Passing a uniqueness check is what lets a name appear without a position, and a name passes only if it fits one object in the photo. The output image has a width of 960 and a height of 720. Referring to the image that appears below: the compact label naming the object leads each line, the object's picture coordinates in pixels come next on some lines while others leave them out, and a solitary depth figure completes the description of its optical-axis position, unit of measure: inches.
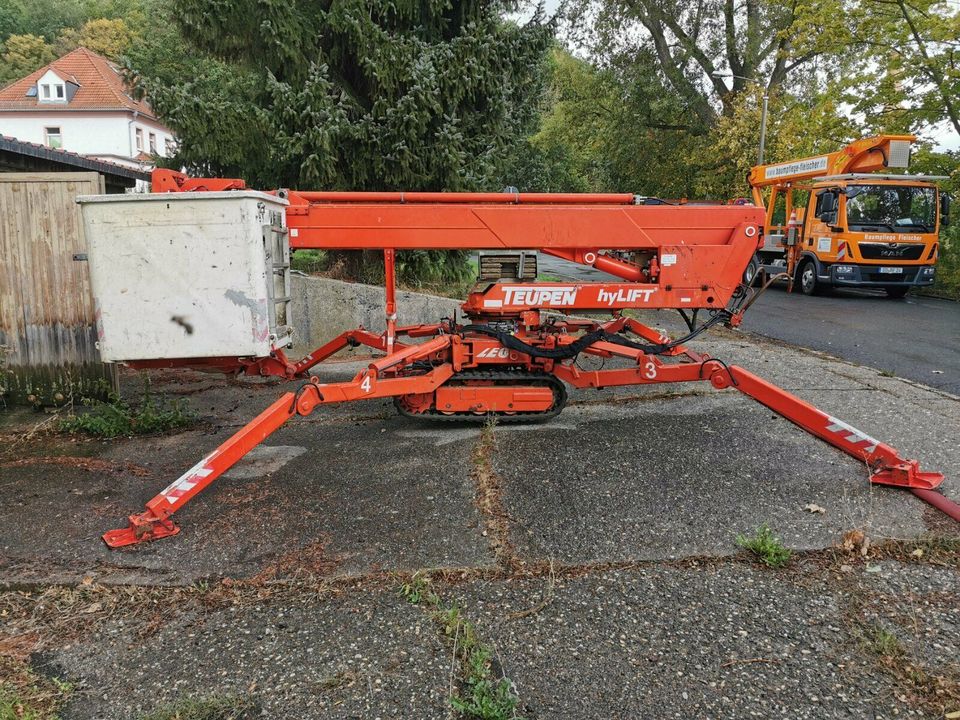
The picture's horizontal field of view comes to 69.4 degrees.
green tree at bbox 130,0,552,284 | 346.0
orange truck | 611.2
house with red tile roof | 1723.7
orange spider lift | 185.6
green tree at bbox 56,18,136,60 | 2080.5
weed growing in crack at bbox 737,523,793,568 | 141.4
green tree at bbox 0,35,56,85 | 2073.1
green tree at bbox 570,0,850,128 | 1005.2
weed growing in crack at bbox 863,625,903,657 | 113.9
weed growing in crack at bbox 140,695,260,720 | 101.0
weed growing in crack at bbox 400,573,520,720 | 101.0
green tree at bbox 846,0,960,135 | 676.7
